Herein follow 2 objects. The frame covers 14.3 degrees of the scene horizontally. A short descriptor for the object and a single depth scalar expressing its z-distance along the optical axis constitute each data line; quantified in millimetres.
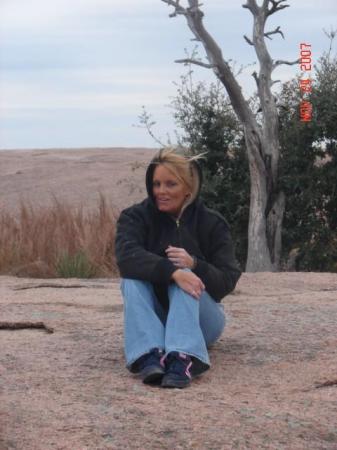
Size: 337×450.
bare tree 15266
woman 5942
